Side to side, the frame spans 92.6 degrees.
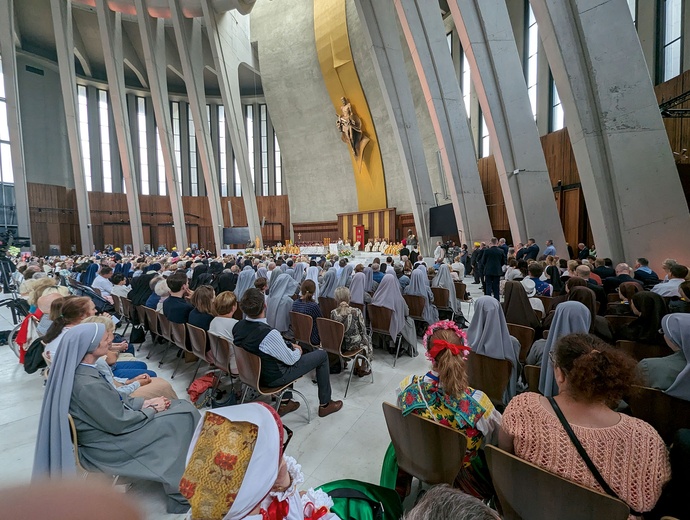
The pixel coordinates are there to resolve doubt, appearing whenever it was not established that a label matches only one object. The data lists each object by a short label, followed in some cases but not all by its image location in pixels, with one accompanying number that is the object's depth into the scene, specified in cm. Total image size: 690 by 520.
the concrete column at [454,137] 1240
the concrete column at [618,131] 623
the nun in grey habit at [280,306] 504
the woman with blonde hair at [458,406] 178
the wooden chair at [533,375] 275
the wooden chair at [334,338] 378
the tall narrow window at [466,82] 1674
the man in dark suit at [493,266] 775
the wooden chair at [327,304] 574
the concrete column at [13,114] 1530
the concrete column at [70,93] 1636
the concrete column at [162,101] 1766
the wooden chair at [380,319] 462
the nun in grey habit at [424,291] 539
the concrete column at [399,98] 1398
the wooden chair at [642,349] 297
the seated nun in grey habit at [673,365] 204
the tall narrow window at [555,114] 1309
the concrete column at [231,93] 1936
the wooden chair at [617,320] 363
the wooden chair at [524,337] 358
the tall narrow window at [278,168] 2769
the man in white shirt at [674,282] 418
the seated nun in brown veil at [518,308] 406
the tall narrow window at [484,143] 1675
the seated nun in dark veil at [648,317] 296
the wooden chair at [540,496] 122
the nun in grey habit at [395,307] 460
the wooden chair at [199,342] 359
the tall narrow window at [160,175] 2607
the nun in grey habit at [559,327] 254
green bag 154
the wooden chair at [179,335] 402
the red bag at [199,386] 344
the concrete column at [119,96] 1669
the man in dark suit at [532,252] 876
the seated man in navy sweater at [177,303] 420
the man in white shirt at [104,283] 643
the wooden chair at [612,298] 493
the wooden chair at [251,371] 292
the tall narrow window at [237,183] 2739
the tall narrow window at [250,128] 2755
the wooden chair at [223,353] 331
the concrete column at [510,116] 982
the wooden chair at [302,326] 424
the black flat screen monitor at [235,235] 2089
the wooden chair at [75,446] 180
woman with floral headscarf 108
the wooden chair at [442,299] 602
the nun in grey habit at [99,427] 176
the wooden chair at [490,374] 291
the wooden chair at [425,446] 166
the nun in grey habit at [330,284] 641
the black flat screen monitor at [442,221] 1459
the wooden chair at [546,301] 493
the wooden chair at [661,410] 205
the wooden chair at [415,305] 537
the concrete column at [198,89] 1778
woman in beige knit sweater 131
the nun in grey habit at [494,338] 294
